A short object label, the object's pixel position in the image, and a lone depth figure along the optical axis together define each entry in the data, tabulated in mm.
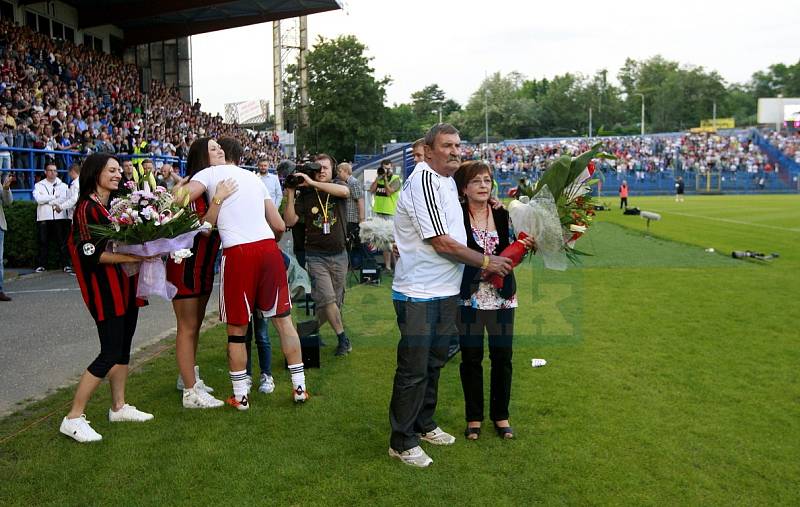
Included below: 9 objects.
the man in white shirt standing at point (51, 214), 12203
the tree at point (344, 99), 65062
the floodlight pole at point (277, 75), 45375
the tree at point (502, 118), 101688
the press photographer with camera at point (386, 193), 12195
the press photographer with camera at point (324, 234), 6551
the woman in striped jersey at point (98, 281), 4633
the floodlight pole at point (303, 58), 47656
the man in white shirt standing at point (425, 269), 4098
